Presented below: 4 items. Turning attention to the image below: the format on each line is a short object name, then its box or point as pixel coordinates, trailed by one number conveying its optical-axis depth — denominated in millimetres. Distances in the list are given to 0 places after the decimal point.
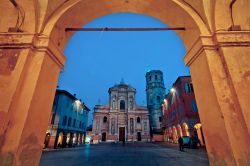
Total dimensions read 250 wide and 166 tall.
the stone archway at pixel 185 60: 2168
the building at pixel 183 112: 17422
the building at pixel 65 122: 18991
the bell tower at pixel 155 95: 42362
